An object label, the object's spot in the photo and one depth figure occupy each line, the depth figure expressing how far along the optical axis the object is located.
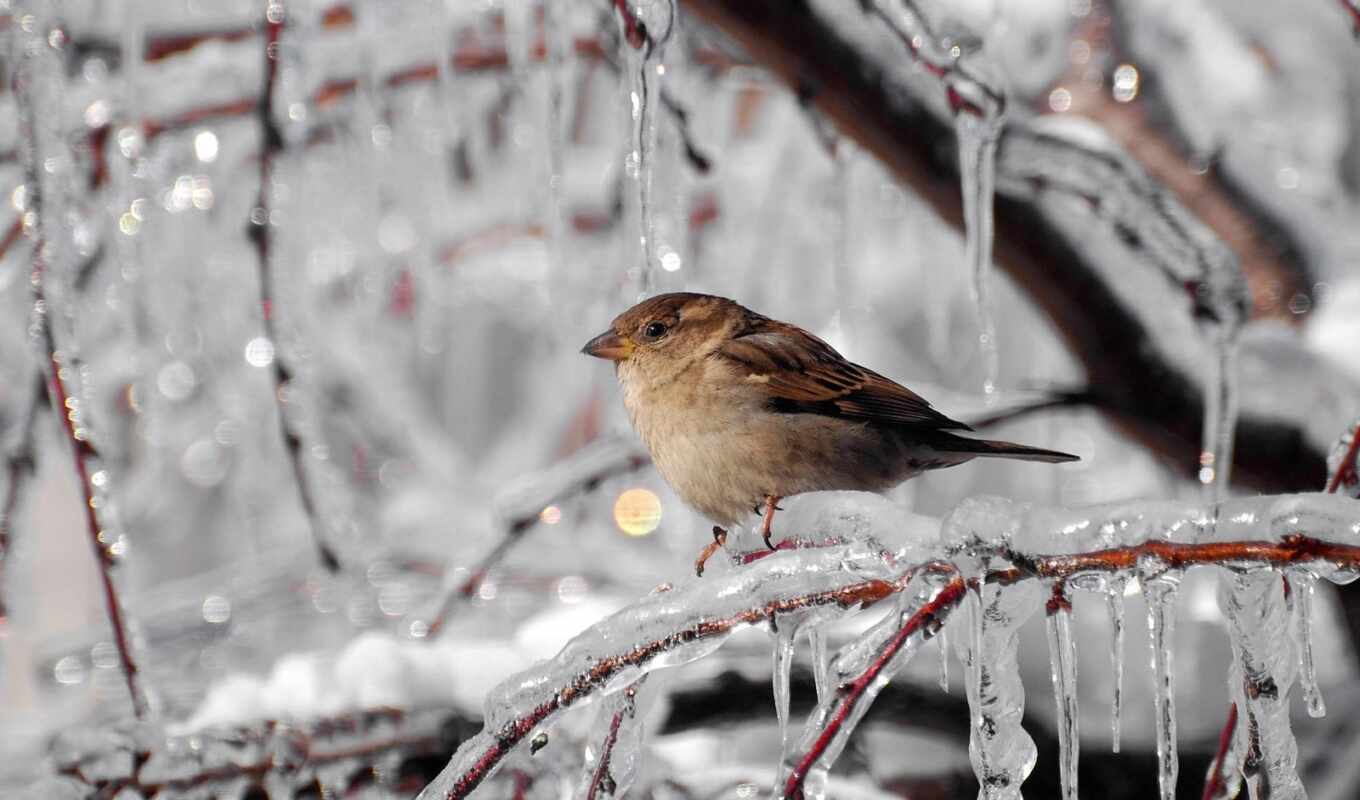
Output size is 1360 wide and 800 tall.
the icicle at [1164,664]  3.95
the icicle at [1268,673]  3.93
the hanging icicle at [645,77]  4.21
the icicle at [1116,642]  4.07
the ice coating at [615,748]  4.16
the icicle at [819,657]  4.16
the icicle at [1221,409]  4.33
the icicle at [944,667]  4.17
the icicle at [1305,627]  3.98
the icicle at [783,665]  4.15
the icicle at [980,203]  4.27
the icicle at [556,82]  4.29
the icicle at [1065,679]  4.11
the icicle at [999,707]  4.13
